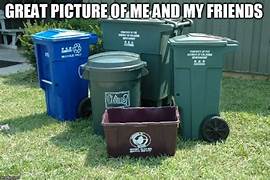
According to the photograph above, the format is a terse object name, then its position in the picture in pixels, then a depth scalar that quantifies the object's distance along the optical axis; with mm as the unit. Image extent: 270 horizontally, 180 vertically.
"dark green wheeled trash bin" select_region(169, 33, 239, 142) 4383
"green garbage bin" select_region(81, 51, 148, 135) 4441
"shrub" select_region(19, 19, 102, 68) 7520
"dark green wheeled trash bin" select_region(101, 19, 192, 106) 4934
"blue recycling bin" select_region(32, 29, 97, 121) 5172
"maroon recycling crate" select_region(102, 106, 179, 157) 4043
